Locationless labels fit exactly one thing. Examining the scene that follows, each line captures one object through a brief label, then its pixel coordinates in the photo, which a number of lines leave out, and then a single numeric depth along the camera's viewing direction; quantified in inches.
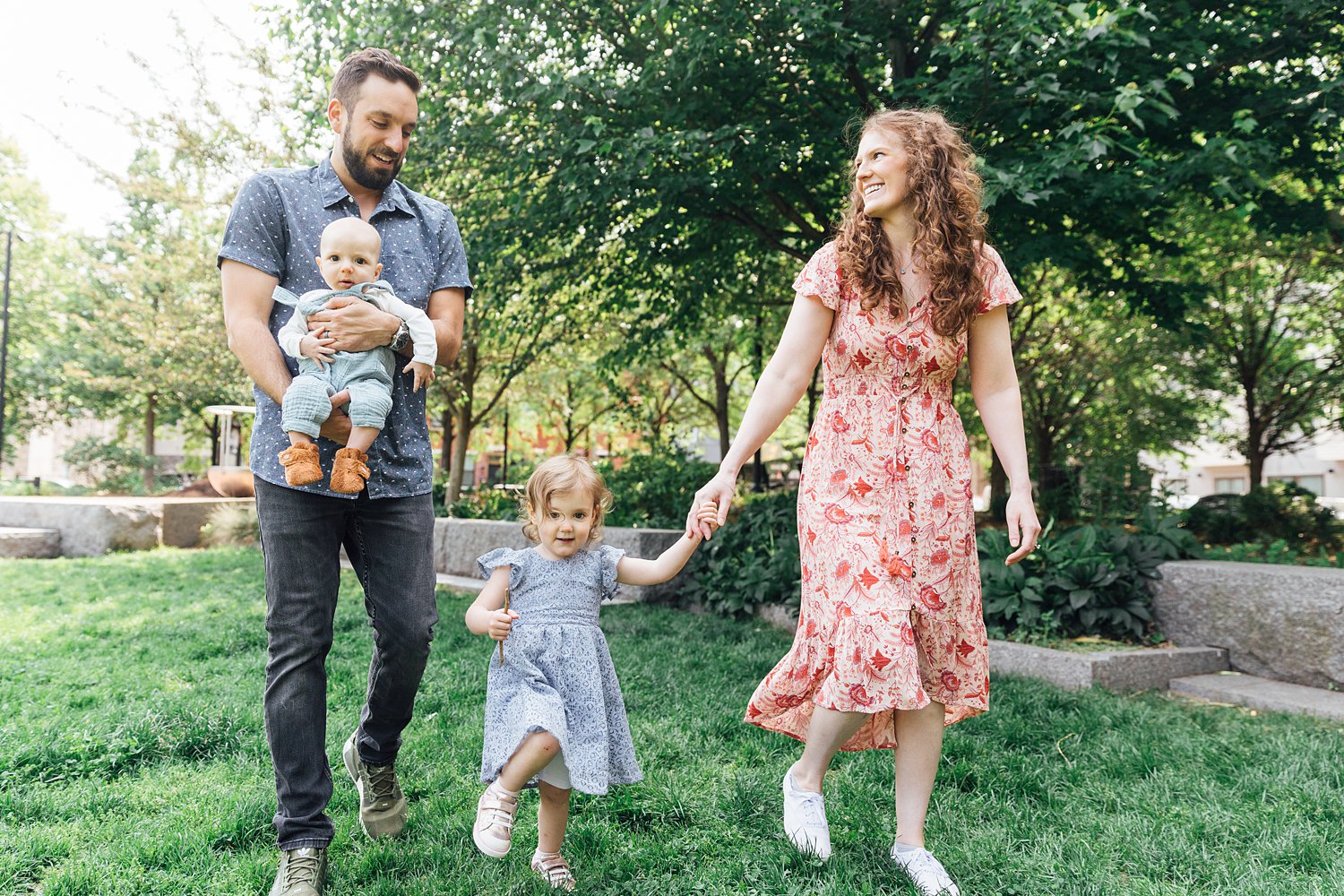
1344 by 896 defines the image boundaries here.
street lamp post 723.4
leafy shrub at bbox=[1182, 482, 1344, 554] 404.8
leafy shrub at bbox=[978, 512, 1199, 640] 221.5
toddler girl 95.3
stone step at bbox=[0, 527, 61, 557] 431.2
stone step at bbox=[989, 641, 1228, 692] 193.8
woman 101.2
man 95.4
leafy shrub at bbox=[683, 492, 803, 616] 270.8
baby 90.4
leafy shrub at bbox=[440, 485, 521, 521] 423.8
